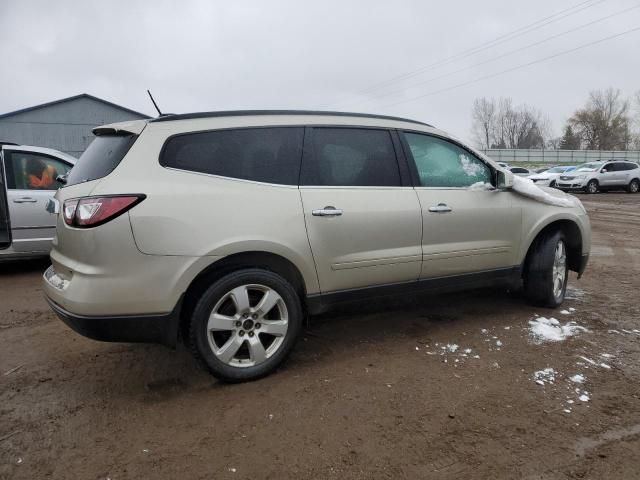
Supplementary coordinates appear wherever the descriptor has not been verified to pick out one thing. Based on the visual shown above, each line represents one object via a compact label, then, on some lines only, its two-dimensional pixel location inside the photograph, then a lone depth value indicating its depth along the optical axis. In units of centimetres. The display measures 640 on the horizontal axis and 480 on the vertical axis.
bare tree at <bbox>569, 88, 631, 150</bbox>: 7200
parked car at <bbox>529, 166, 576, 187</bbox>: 2514
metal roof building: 2339
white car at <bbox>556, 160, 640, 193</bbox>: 2358
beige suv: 268
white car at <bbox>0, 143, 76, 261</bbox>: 593
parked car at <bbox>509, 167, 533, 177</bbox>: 2874
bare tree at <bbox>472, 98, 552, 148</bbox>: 8425
